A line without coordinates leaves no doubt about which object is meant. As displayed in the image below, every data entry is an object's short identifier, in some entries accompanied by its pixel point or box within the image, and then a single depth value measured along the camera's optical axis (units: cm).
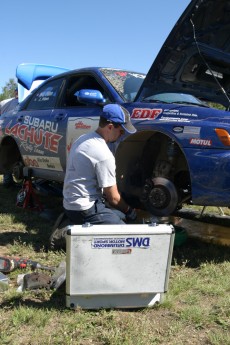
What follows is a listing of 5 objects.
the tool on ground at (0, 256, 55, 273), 358
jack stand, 604
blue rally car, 378
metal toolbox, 277
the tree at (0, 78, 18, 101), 3688
